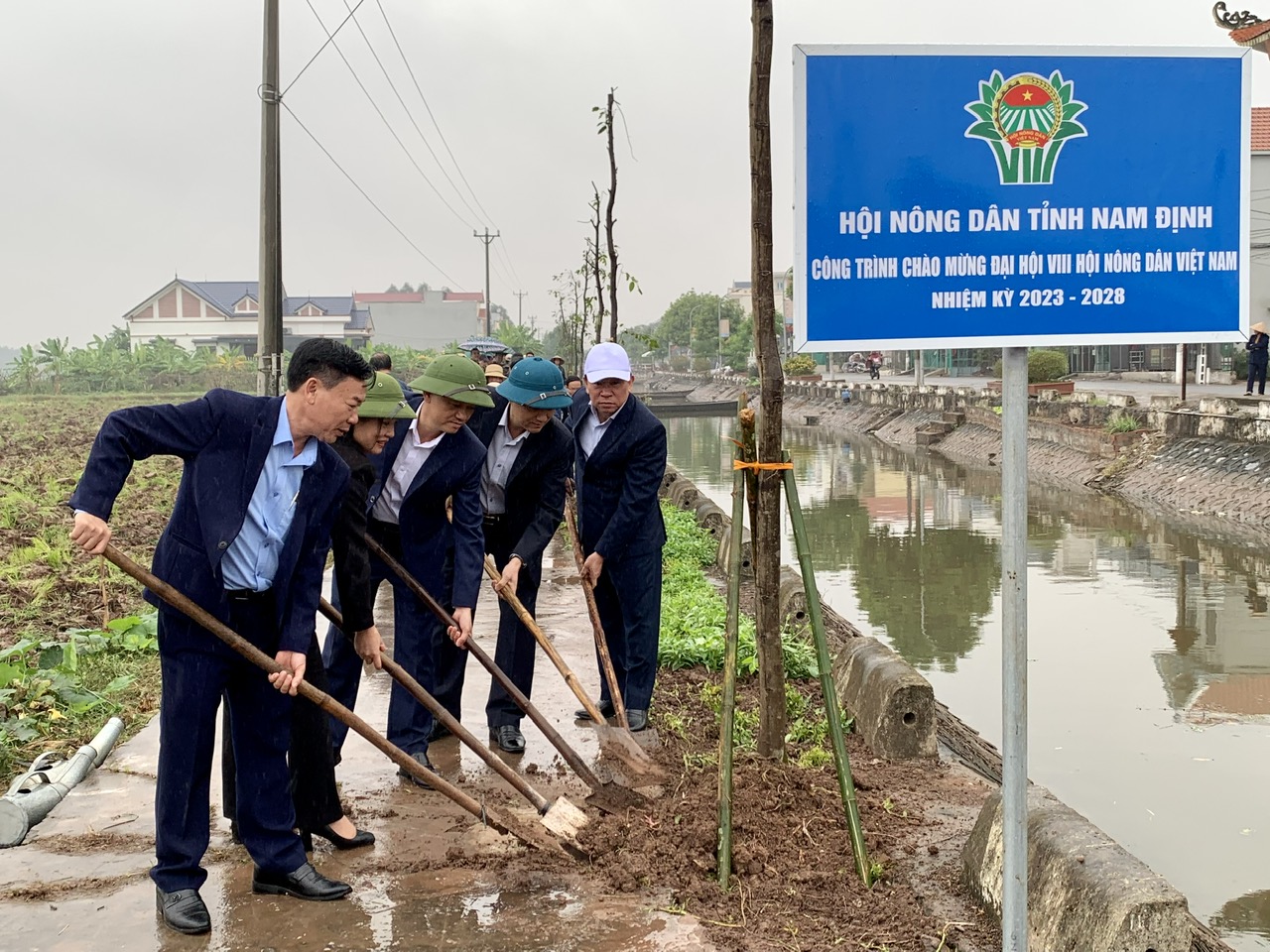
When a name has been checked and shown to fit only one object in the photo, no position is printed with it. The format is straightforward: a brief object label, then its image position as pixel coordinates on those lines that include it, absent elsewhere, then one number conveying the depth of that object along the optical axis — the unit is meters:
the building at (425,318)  109.06
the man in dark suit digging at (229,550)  3.60
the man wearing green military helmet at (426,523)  4.86
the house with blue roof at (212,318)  73.88
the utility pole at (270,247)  11.15
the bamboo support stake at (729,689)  3.97
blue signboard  2.83
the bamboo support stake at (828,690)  4.00
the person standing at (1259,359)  20.80
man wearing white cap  5.65
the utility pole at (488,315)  50.79
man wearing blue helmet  5.53
